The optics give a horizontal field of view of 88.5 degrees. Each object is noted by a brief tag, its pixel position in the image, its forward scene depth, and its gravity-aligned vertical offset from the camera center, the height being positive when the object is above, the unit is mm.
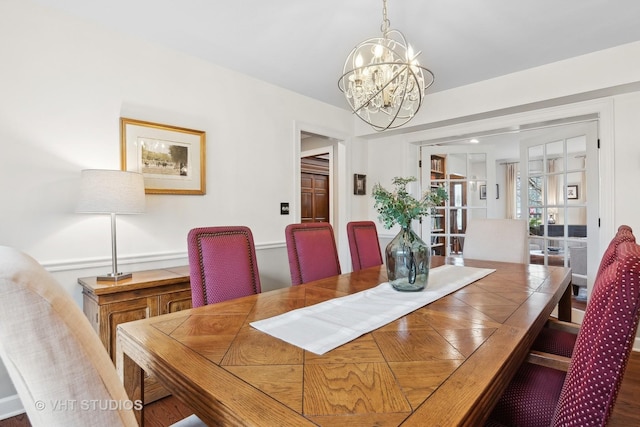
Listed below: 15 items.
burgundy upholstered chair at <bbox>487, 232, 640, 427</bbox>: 553 -246
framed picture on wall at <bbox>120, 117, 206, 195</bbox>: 2230 +429
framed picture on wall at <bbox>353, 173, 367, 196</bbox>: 4055 +351
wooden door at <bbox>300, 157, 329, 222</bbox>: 5112 +378
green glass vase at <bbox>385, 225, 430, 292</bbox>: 1521 -232
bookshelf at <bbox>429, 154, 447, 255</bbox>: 4055 -69
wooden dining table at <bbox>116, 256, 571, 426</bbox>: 635 -379
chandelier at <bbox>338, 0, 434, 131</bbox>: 1688 +711
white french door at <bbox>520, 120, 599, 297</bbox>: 2895 +156
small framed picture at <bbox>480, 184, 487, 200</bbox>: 4012 +235
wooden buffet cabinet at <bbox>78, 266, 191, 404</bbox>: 1760 -491
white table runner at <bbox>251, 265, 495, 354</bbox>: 979 -373
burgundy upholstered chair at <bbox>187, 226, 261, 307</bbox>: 1506 -244
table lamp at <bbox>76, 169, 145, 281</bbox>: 1814 +115
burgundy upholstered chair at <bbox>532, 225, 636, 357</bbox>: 1439 -608
